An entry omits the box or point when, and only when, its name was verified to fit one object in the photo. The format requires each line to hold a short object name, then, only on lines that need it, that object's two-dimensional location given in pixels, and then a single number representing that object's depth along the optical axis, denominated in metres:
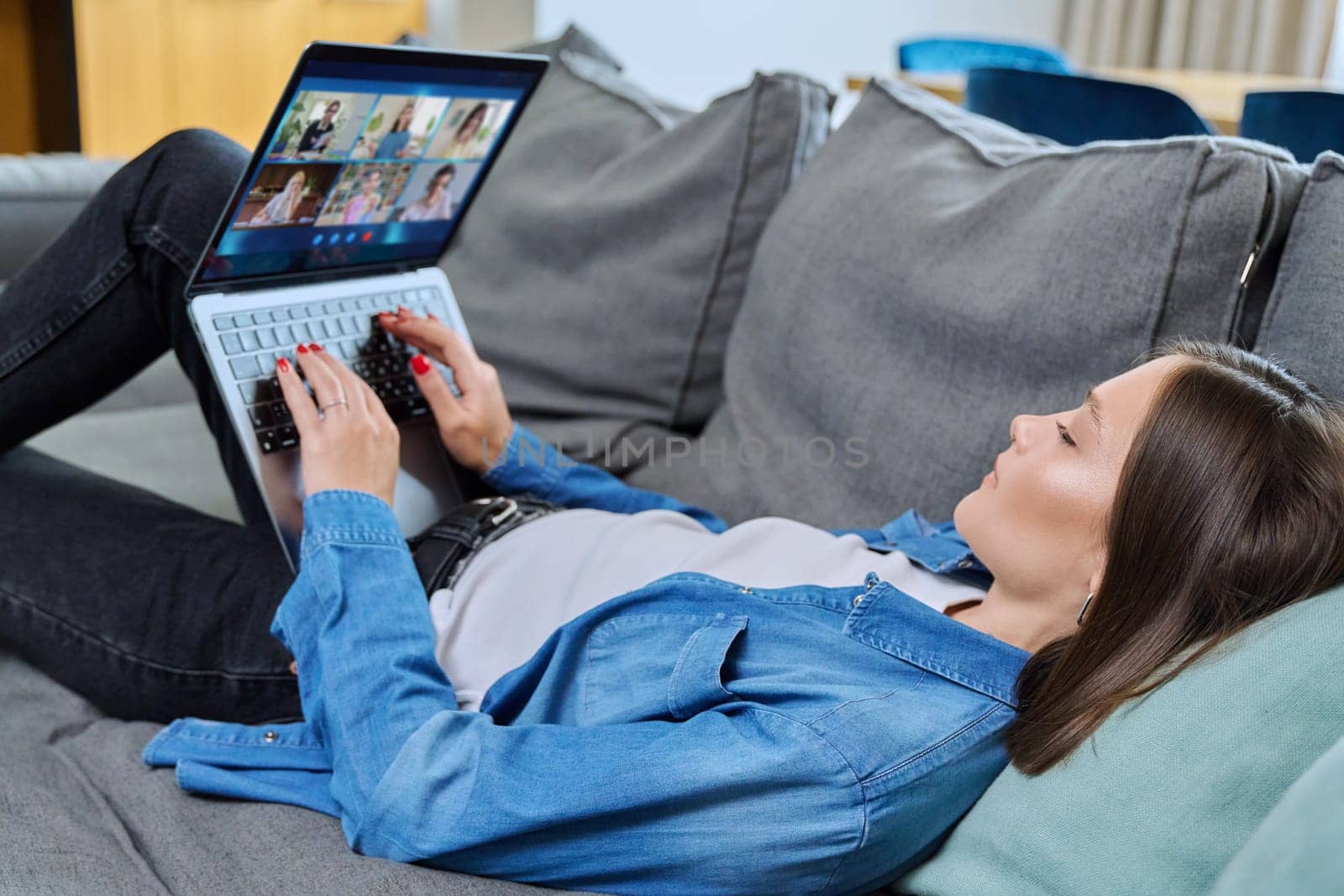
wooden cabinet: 3.68
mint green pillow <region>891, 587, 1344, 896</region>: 0.63
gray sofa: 0.68
